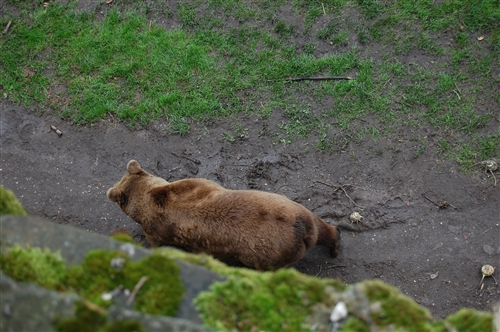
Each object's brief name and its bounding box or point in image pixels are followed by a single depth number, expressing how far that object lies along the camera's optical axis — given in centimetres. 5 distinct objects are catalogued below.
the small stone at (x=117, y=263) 685
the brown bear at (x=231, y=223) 1071
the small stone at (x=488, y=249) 1230
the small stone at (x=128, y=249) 707
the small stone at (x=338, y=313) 645
